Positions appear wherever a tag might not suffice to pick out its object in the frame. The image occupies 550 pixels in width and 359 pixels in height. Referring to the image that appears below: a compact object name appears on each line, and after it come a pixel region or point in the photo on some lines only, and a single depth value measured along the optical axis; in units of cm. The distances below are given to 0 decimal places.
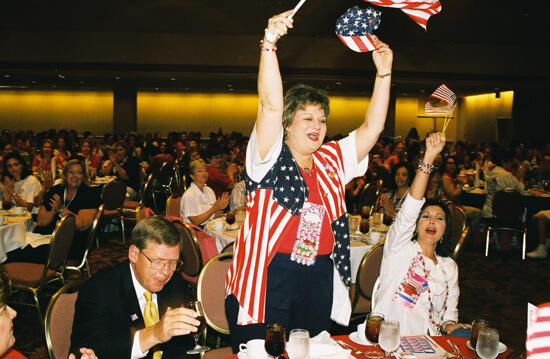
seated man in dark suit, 198
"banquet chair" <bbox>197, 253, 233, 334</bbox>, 286
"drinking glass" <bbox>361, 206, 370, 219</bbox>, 490
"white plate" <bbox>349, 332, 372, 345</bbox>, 203
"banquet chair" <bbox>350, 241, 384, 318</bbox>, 349
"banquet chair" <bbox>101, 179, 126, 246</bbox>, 632
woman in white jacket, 254
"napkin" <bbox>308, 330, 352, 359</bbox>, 180
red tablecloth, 194
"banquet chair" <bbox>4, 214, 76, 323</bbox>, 394
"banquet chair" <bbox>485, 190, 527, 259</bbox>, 650
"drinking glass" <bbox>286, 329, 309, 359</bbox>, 172
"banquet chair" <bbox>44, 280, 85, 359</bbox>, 214
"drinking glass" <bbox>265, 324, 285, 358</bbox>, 170
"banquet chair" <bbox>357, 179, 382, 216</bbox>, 709
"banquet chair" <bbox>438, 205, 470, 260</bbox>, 410
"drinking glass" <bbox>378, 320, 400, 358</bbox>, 185
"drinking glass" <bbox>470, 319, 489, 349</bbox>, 188
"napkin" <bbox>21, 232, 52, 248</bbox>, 469
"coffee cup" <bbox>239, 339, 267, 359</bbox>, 177
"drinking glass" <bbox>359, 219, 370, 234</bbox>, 463
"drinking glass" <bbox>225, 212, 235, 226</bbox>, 475
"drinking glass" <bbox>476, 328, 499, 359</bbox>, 182
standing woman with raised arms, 191
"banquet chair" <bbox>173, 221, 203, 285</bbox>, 390
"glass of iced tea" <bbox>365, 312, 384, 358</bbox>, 191
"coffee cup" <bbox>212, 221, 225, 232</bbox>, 465
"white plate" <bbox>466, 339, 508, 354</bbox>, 196
